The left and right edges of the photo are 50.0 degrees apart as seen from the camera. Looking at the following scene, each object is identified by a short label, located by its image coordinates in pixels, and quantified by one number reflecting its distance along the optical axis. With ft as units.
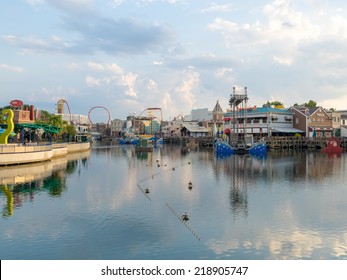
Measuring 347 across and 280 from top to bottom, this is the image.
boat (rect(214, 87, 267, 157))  311.68
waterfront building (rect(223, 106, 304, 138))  412.98
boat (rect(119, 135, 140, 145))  609.46
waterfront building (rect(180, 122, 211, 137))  606.42
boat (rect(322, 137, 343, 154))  341.62
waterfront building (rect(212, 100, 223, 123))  635.17
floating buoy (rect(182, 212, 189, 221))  90.84
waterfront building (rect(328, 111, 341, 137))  448.12
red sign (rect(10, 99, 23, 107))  346.54
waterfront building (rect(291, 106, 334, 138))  420.64
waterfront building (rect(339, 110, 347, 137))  450.30
